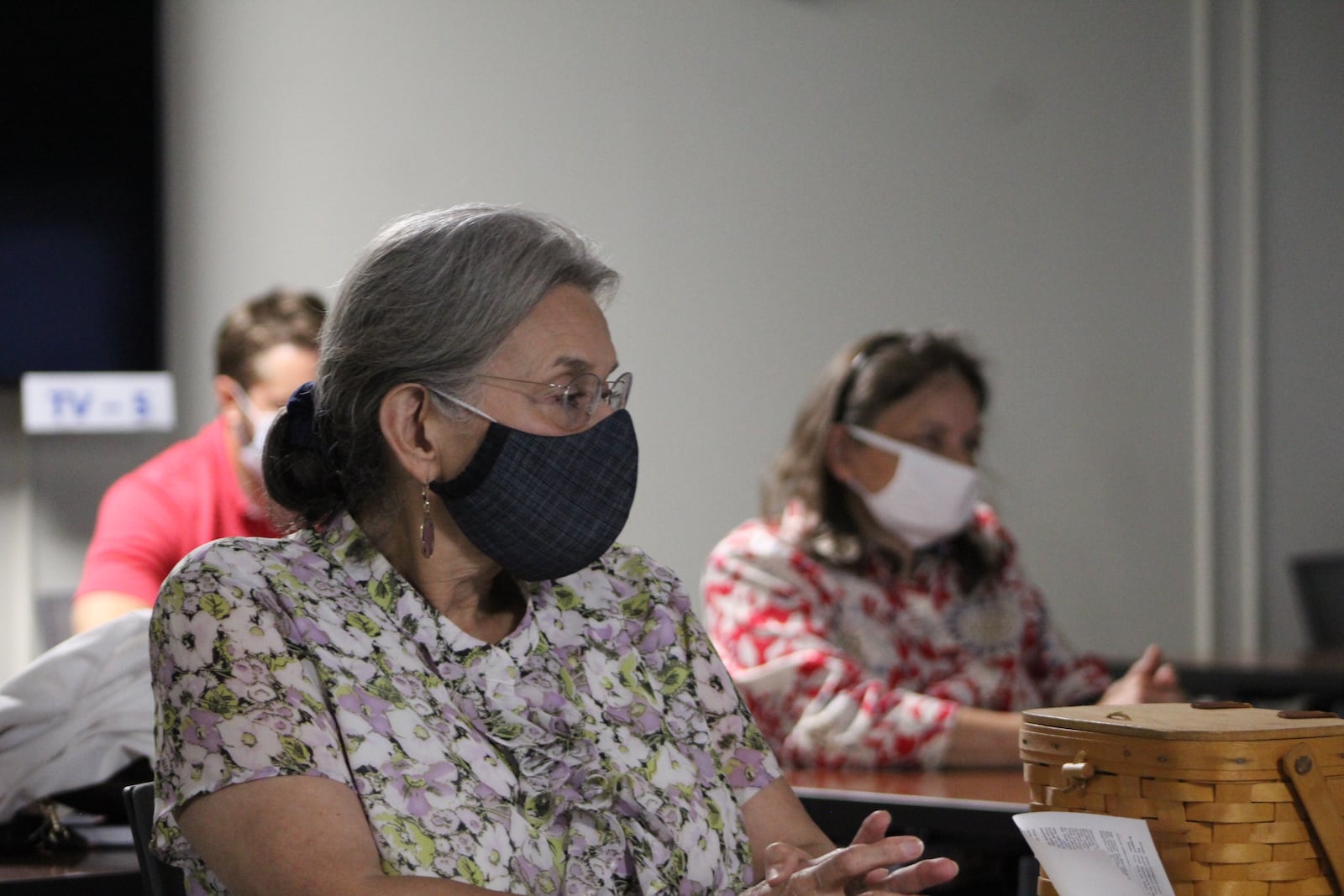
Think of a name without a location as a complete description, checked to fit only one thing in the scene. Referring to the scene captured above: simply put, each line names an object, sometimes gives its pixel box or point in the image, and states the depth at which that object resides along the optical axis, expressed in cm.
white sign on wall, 606
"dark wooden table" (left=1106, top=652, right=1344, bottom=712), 682
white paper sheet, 254
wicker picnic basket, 253
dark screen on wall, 601
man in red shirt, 580
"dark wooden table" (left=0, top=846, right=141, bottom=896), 307
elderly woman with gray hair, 270
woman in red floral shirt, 496
